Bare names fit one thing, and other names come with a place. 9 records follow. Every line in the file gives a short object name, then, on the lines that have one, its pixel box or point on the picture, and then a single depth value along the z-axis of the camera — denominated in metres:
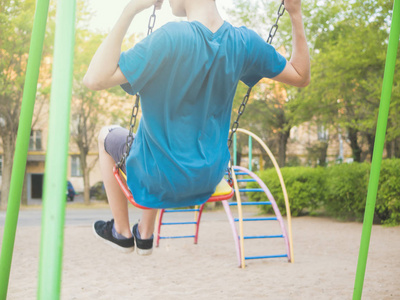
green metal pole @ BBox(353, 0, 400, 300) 2.59
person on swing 1.82
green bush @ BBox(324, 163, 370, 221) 10.08
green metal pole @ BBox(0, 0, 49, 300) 2.19
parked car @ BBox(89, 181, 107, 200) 23.12
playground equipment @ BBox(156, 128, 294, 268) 5.91
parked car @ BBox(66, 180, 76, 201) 23.20
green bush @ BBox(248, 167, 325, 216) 11.49
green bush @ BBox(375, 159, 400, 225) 9.22
